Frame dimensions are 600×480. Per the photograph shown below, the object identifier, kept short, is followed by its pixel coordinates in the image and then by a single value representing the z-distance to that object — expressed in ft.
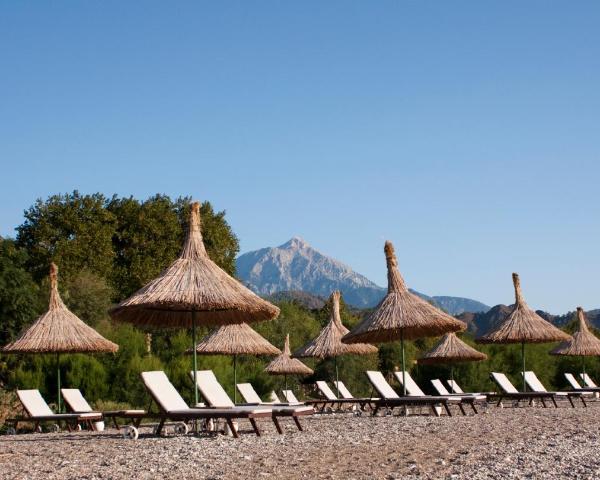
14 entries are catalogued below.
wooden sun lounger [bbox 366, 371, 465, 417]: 45.06
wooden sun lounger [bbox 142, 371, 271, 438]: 31.22
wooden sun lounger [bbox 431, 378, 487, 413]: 45.78
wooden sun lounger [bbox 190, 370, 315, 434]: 35.52
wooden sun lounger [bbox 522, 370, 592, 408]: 62.03
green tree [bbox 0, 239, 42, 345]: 72.59
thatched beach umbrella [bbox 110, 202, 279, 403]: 36.55
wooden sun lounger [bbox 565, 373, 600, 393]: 66.97
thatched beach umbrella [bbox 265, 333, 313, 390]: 69.26
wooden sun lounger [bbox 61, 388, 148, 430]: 45.96
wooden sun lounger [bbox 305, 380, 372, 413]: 57.76
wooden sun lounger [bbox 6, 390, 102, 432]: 41.50
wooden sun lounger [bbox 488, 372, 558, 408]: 57.93
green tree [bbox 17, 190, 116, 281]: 103.35
